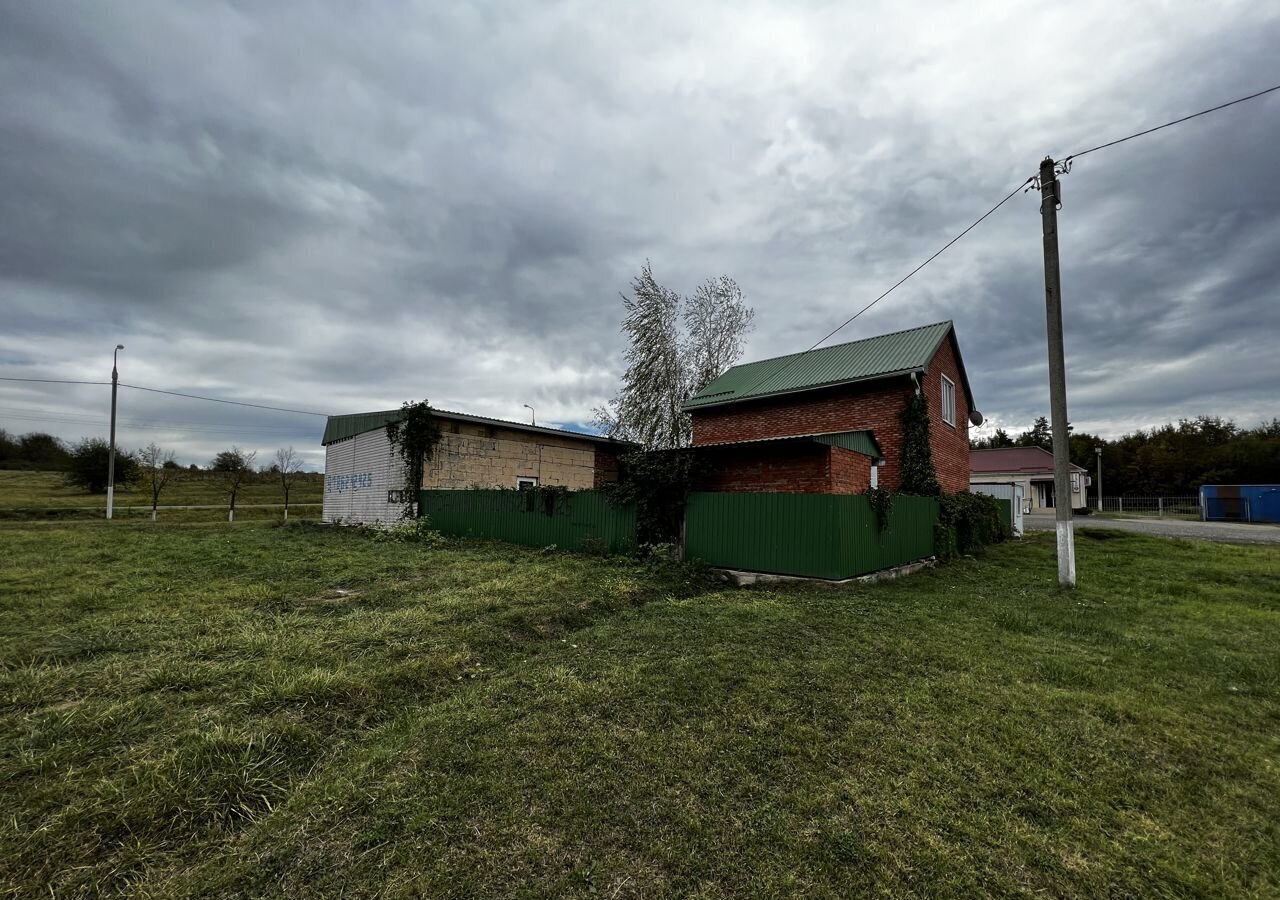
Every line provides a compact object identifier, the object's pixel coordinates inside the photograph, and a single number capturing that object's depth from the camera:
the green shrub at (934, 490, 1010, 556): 12.70
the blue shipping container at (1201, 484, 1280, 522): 27.48
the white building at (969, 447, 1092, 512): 33.16
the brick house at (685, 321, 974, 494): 10.49
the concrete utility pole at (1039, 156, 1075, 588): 8.59
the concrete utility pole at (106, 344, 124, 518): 21.39
